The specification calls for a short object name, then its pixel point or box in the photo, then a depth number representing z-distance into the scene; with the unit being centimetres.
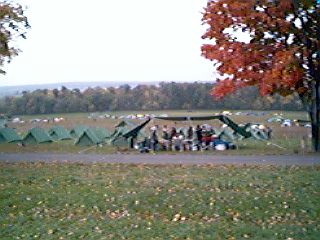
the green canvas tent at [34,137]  3238
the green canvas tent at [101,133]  3145
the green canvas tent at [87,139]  3062
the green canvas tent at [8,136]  3259
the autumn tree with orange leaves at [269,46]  2400
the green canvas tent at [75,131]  3903
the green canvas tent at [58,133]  3781
